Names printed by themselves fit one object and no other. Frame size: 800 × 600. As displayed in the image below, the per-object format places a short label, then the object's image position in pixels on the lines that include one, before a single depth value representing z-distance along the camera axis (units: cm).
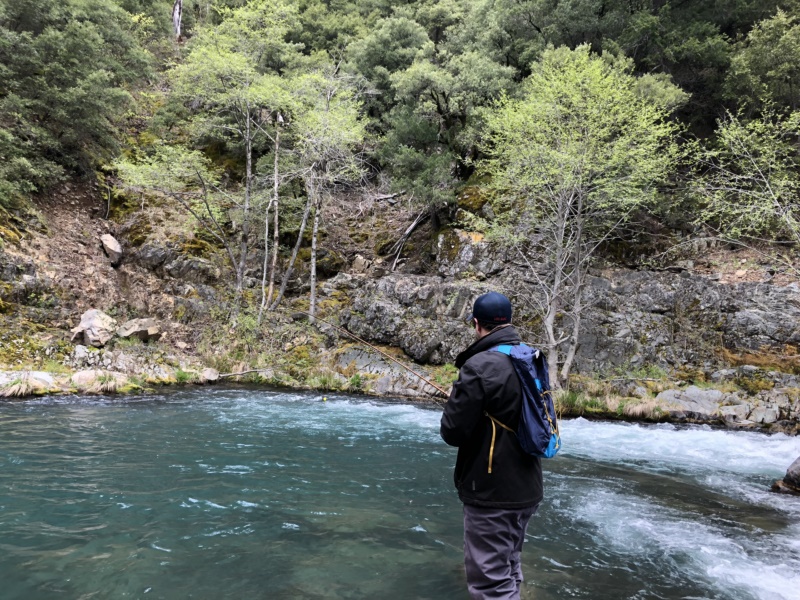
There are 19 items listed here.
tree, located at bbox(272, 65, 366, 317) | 1705
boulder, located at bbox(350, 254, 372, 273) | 2000
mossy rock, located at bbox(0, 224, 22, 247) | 1438
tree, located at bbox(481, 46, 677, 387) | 1327
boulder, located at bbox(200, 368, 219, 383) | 1398
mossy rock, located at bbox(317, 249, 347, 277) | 2027
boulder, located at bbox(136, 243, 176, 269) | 1789
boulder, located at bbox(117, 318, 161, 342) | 1437
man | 280
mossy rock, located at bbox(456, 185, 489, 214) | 1792
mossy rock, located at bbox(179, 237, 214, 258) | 1883
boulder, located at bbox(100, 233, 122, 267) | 1767
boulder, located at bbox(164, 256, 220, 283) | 1800
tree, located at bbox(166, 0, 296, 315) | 1700
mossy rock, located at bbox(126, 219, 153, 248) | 1847
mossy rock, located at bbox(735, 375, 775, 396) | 1244
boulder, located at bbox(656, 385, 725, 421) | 1182
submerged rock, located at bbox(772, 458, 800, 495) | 674
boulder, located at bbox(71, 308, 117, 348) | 1355
